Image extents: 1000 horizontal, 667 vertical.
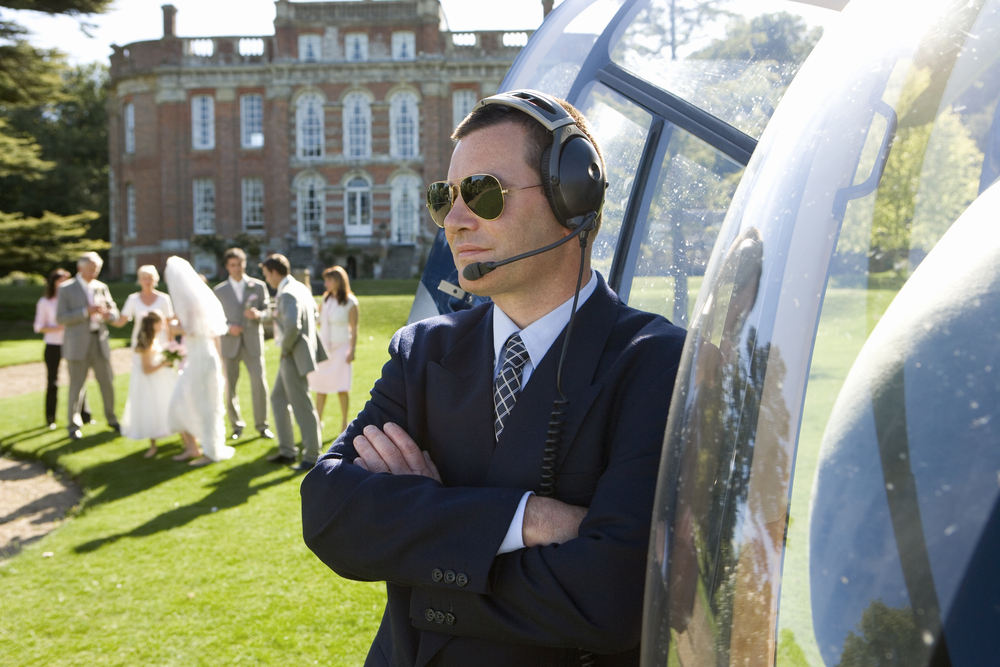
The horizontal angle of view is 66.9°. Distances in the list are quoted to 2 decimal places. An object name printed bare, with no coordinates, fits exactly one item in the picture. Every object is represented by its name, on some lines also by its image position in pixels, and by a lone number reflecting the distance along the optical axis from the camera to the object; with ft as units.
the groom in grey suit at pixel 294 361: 24.48
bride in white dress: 25.68
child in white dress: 27.45
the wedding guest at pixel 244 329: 30.48
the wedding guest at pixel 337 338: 28.25
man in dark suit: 4.83
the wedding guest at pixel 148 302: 28.90
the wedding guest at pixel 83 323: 30.32
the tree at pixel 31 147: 71.87
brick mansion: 132.26
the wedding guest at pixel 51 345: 32.71
